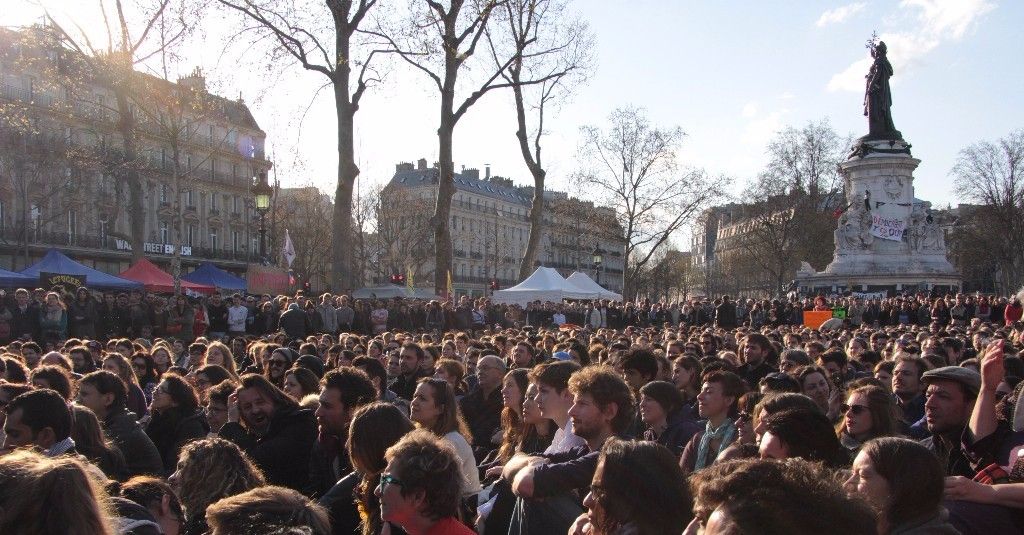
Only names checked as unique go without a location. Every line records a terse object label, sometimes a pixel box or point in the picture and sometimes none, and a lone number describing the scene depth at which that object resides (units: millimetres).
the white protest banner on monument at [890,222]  41094
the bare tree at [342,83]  22516
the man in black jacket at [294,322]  18203
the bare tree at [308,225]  65375
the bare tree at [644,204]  52094
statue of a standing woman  42406
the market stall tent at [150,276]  29344
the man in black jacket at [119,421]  6277
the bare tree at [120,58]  24242
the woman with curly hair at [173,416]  7023
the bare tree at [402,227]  74000
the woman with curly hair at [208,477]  4340
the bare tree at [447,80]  24516
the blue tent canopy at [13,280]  24688
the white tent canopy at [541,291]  31719
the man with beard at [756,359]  10117
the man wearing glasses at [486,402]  8203
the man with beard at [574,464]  4078
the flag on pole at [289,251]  23494
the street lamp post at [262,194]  20453
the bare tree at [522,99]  28516
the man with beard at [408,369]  10039
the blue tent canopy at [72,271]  25969
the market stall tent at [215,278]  34906
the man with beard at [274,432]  6008
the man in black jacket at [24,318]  17359
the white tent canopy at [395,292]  35031
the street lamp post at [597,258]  35219
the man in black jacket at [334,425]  5863
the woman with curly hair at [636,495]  3262
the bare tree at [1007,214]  59219
